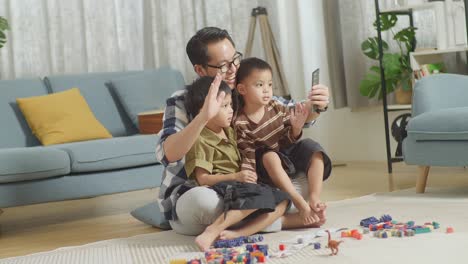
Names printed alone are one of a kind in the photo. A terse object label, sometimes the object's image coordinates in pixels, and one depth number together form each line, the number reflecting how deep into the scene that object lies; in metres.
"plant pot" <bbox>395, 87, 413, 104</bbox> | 4.97
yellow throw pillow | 4.20
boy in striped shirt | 2.79
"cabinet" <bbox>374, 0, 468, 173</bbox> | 4.59
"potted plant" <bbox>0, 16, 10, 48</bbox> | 4.24
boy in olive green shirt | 2.64
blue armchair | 3.35
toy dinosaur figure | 2.29
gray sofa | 3.53
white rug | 2.23
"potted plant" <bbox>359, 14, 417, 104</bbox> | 4.95
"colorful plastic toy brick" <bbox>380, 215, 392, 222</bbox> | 2.79
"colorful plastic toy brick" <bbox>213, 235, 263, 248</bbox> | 2.55
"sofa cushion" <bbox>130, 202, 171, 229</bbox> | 3.29
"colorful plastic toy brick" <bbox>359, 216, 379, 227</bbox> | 2.74
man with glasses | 2.66
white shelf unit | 4.75
